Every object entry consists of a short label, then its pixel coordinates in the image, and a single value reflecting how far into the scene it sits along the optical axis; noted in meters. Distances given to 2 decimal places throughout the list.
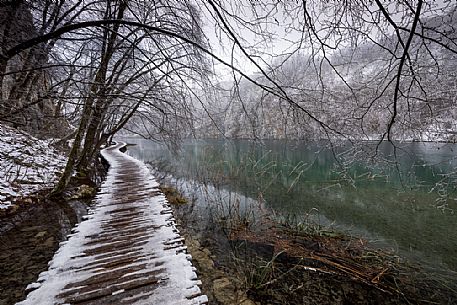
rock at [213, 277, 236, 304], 2.65
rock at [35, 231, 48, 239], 3.83
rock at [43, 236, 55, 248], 3.60
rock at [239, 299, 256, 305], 2.60
